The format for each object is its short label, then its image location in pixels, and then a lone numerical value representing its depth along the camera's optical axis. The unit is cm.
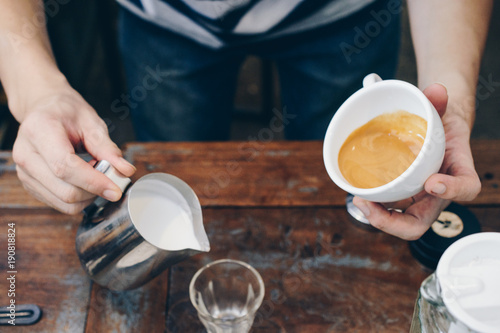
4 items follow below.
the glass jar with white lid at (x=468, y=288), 56
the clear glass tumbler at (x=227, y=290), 84
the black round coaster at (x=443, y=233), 90
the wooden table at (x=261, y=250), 86
